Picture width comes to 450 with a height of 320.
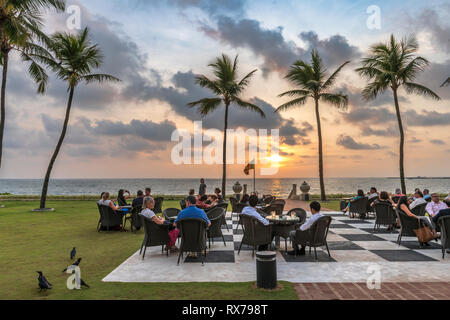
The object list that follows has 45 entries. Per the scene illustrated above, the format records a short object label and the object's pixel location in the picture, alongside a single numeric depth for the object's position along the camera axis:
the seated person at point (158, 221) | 6.03
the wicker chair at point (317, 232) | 5.49
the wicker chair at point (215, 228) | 6.82
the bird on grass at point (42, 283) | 3.79
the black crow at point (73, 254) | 5.44
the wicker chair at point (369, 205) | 11.24
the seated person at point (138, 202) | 8.91
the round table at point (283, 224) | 6.14
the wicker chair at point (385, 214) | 8.71
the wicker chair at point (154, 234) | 5.88
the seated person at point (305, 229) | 5.57
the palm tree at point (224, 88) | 19.23
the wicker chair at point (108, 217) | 8.62
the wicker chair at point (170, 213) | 7.36
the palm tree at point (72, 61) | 15.83
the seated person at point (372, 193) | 11.35
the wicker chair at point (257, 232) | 5.80
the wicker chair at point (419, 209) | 7.89
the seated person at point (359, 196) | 11.22
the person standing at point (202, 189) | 13.25
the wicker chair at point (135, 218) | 8.84
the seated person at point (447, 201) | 6.77
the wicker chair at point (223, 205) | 8.93
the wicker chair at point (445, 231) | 5.59
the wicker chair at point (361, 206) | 11.12
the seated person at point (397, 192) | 11.55
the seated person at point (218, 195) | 11.77
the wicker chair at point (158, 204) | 11.62
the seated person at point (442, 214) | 5.82
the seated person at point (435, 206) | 7.22
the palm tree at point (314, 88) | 19.77
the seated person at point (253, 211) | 5.74
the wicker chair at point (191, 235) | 5.35
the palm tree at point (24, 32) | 10.65
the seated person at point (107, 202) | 8.59
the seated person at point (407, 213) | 6.68
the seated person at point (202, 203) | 8.88
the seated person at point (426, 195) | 9.94
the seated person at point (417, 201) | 7.84
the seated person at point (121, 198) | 10.41
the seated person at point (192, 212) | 5.54
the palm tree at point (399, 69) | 17.42
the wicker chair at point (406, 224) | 6.79
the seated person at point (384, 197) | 9.45
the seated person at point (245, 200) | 9.73
